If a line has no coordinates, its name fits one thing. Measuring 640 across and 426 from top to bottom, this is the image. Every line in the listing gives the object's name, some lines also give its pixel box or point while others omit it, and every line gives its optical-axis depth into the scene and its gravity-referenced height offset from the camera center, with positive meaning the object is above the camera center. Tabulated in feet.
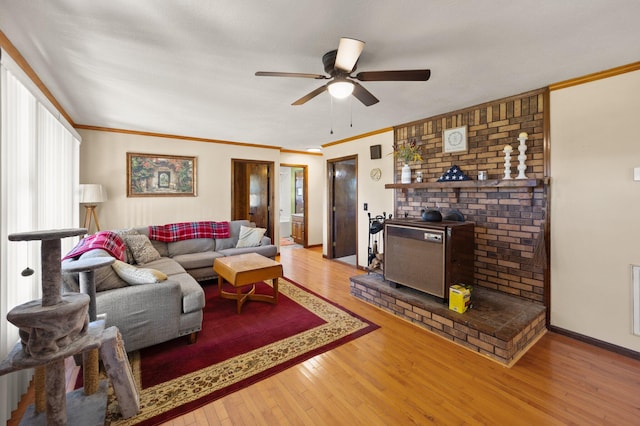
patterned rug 5.98 -3.94
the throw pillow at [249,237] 15.61 -1.44
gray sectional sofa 7.02 -2.49
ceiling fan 5.75 +3.21
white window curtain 5.37 +0.62
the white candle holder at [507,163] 9.68 +1.73
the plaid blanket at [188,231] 14.06 -1.03
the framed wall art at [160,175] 15.03 +2.11
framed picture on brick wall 11.18 +3.03
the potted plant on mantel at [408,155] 12.78 +2.67
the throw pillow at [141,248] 12.07 -1.64
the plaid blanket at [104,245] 8.68 -1.14
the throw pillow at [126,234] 11.84 -1.09
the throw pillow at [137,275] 7.73 -1.80
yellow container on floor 8.57 -2.74
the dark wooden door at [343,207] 18.72 +0.34
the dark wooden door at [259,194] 20.48 +1.35
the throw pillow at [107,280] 7.32 -1.87
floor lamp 12.67 +0.64
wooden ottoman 10.03 -2.31
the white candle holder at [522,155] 9.28 +1.94
